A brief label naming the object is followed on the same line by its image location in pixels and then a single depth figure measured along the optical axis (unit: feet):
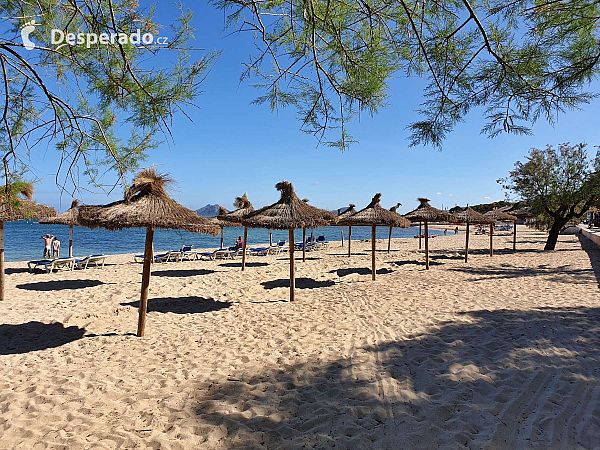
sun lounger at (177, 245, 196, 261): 47.44
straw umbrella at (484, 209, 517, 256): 48.92
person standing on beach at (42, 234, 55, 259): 48.84
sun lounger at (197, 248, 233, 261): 48.88
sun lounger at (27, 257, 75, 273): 35.63
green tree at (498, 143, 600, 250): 45.91
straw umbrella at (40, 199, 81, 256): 37.73
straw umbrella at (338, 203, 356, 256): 58.80
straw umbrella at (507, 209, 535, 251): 57.50
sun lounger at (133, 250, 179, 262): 45.47
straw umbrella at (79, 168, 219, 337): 15.67
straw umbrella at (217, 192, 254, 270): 32.63
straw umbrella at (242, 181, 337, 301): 23.24
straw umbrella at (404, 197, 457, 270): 40.06
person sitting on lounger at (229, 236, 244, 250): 55.72
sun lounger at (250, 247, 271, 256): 55.73
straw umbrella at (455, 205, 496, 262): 43.42
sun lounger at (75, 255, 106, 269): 38.52
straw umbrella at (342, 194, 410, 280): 31.78
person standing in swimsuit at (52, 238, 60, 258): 48.03
